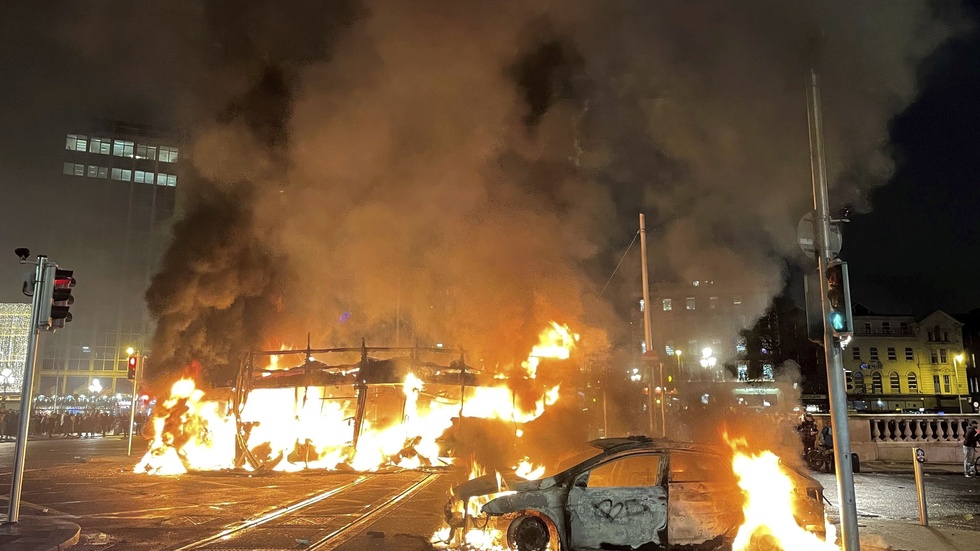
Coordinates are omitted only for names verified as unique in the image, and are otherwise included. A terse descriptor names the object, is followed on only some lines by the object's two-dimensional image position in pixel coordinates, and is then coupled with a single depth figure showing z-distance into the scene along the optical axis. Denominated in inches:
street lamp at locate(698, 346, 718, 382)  1011.3
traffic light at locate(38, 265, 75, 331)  360.2
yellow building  2581.2
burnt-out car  258.8
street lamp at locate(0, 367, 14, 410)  1674.5
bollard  348.8
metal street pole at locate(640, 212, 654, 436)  661.9
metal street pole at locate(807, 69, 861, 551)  239.8
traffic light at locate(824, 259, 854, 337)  252.4
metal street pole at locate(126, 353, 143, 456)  778.8
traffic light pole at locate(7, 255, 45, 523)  334.3
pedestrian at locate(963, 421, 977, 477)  603.2
